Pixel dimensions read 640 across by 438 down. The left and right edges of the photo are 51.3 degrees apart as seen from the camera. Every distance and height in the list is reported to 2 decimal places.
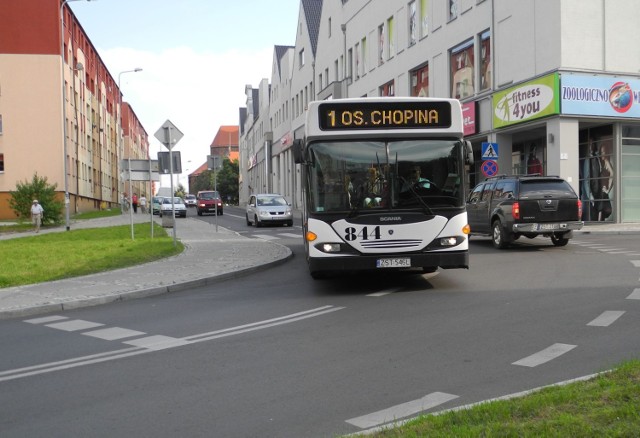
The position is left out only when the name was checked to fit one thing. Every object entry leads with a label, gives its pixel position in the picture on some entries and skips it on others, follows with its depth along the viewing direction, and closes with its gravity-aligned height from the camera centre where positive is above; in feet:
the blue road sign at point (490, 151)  82.30 +6.21
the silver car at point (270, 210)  108.47 -1.09
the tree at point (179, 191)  594.04 +12.84
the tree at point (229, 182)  413.59 +13.69
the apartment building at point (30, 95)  155.12 +26.20
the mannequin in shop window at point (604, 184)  86.79 +2.07
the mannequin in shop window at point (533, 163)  94.48 +5.46
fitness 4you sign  80.79 +12.86
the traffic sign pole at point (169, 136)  64.44 +6.66
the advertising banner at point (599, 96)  80.48 +12.86
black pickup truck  55.36 -0.76
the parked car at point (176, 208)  166.40 -0.87
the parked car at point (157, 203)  182.58 +0.46
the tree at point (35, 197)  115.03 +1.23
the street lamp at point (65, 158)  106.93 +8.64
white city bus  33.32 +0.83
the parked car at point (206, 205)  179.83 -0.20
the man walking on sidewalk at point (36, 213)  104.47 -1.10
